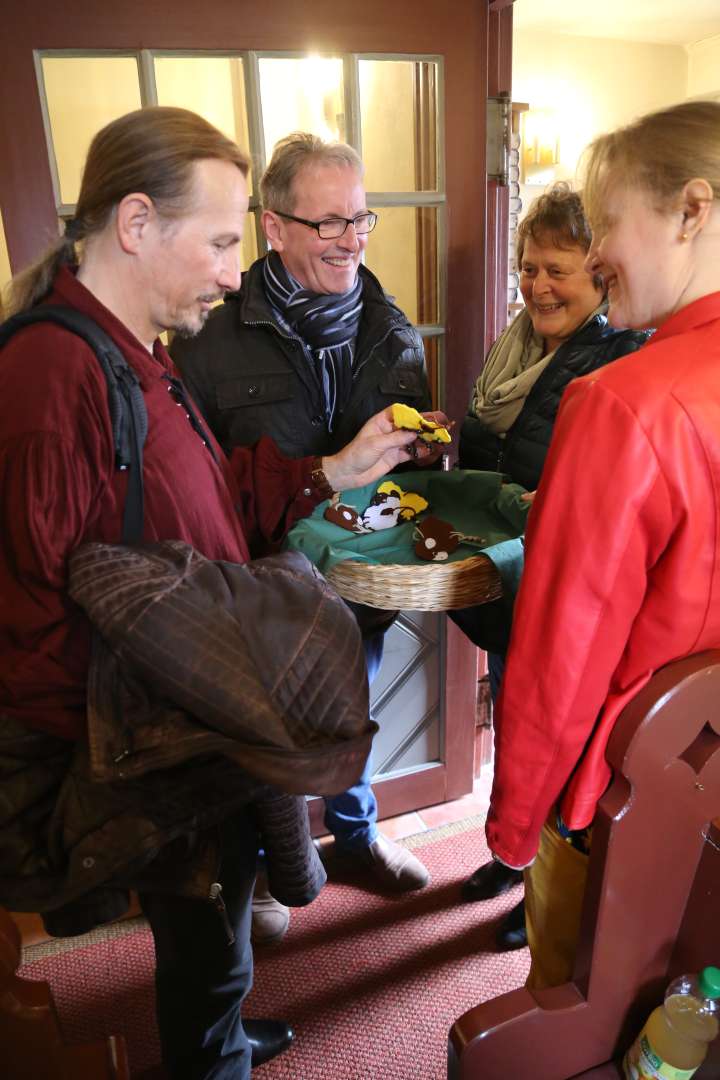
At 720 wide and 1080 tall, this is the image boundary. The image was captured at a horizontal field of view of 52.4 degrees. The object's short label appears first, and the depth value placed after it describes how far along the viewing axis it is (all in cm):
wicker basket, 108
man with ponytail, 79
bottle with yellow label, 68
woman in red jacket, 76
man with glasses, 143
